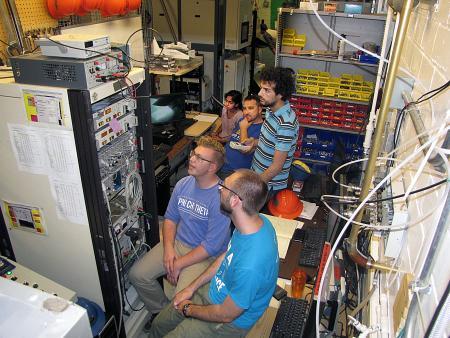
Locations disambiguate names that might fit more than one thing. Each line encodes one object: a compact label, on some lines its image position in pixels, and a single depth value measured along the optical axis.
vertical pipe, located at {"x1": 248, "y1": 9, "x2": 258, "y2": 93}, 5.62
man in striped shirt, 2.74
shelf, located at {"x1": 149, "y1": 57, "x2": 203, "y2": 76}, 3.72
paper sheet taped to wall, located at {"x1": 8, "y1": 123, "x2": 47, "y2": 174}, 1.80
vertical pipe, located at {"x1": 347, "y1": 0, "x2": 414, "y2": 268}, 1.07
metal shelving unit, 3.93
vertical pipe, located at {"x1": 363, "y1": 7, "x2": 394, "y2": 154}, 1.87
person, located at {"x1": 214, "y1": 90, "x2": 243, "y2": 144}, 3.93
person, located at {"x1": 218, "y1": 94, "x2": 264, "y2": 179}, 3.39
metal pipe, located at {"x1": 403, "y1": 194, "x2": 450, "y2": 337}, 0.82
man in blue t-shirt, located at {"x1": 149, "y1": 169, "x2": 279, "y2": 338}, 1.63
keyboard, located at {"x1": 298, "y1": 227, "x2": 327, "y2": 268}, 2.21
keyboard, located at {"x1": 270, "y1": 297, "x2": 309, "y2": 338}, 1.77
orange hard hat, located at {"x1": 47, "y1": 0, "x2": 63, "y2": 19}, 2.07
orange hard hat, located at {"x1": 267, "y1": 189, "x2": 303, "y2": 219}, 2.78
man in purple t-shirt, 2.22
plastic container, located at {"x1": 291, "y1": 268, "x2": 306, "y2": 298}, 2.04
